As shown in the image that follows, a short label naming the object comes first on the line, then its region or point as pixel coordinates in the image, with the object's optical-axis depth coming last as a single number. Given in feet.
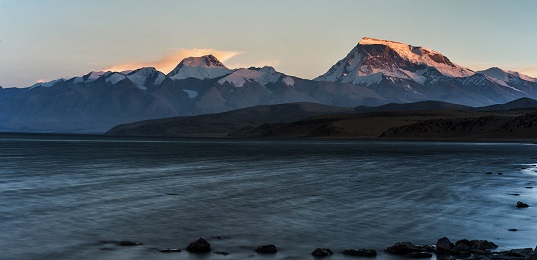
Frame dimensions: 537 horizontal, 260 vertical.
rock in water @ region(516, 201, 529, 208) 128.98
